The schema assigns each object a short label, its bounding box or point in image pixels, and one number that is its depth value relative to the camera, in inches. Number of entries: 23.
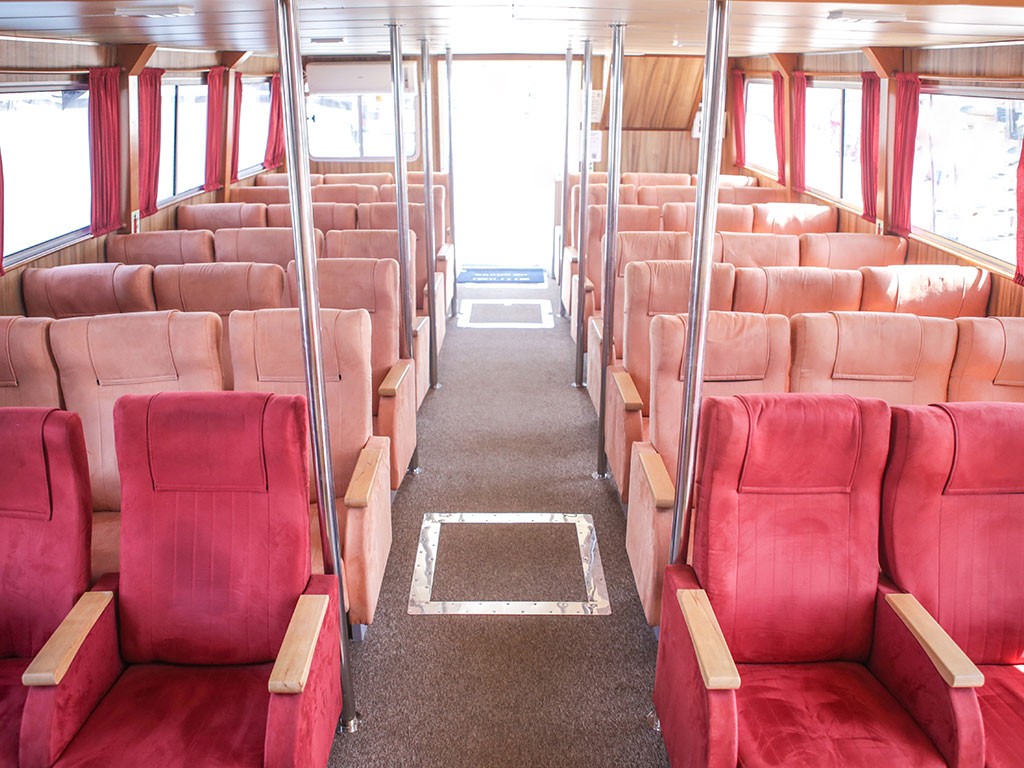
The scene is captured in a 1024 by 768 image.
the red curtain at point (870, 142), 225.5
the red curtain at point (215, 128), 298.7
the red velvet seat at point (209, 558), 87.5
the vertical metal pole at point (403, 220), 175.9
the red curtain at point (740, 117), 361.7
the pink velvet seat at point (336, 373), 125.0
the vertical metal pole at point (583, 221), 203.5
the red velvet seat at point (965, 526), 88.2
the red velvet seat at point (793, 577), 85.4
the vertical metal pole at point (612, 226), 156.9
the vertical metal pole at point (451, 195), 276.5
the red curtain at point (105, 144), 209.0
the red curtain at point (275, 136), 373.7
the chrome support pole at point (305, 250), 78.2
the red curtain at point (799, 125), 288.4
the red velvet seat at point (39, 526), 87.0
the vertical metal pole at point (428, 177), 197.9
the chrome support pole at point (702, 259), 82.4
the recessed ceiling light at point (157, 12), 130.0
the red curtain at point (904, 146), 207.6
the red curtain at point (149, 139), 236.2
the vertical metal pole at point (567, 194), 247.6
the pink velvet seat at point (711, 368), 122.9
